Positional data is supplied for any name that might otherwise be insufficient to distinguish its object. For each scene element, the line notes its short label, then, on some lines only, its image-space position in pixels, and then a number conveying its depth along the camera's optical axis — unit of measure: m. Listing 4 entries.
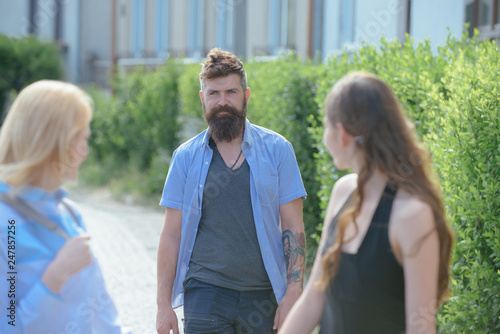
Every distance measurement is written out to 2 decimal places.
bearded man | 6.51
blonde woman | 4.43
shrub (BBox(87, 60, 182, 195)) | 26.61
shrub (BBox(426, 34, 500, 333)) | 6.61
